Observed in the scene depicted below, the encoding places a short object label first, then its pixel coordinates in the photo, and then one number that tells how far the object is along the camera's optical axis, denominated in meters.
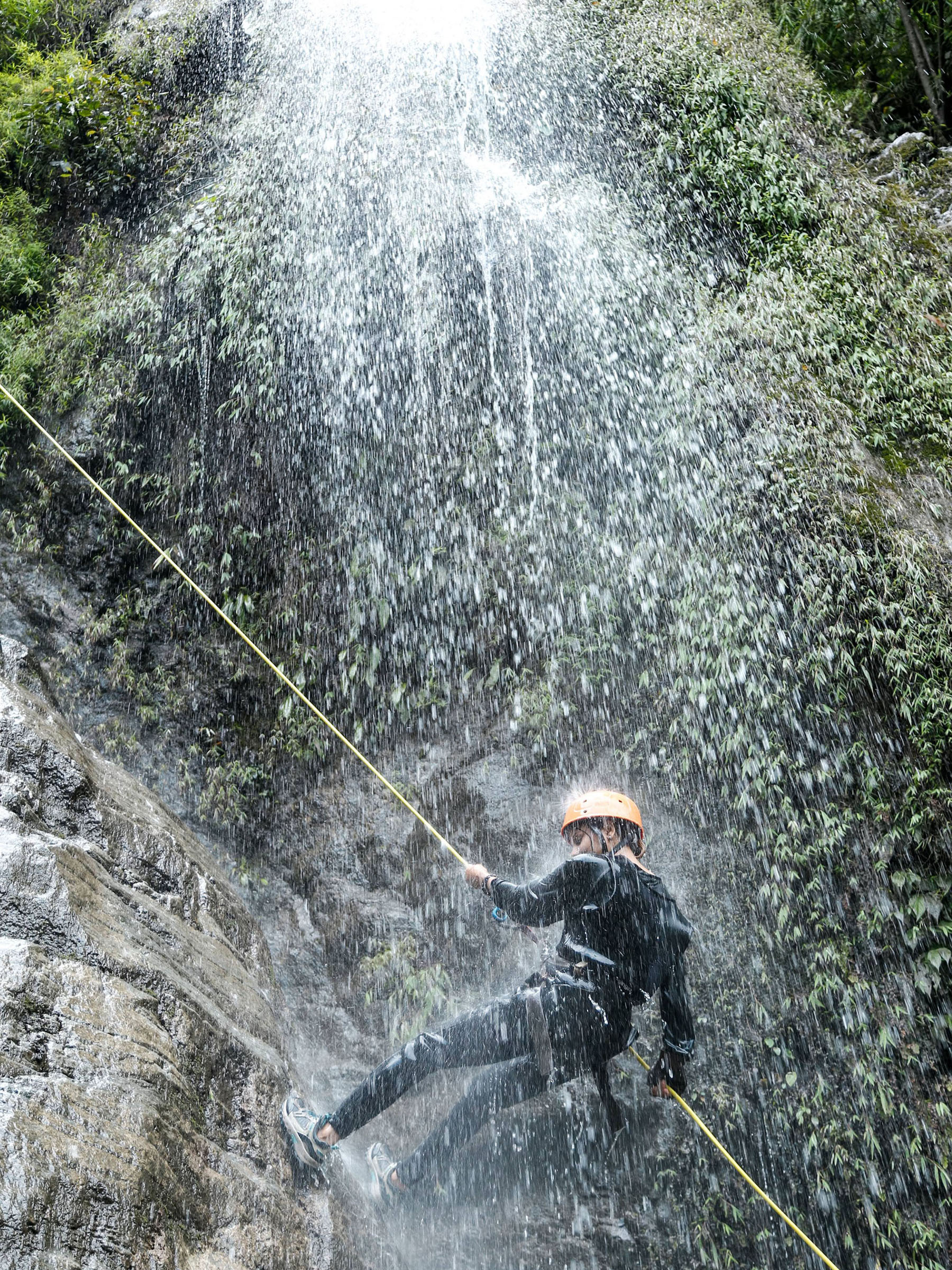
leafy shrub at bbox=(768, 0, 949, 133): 9.47
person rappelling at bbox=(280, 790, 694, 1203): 3.63
